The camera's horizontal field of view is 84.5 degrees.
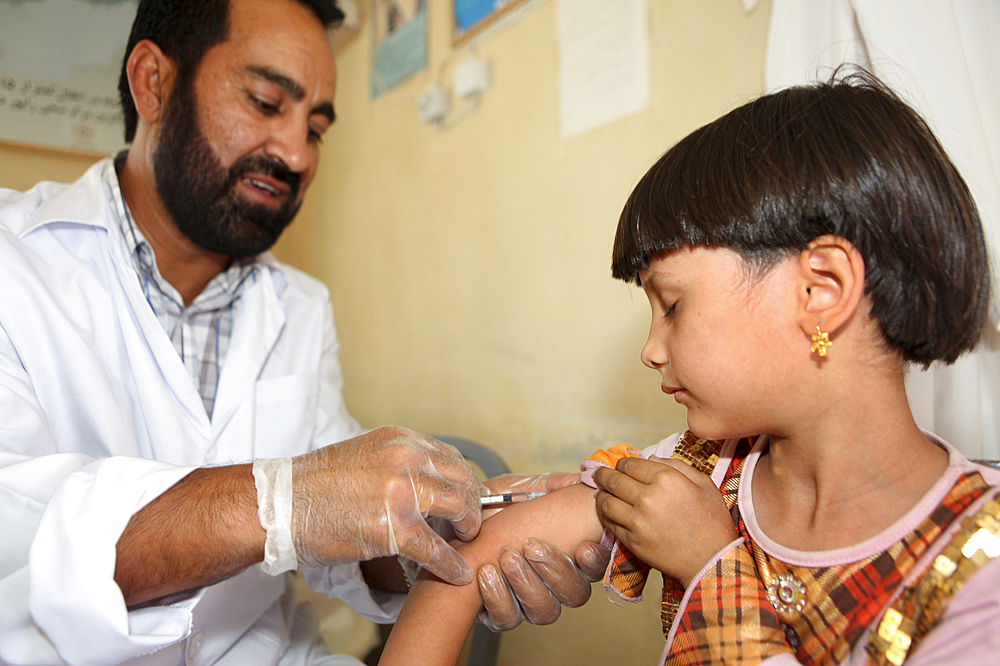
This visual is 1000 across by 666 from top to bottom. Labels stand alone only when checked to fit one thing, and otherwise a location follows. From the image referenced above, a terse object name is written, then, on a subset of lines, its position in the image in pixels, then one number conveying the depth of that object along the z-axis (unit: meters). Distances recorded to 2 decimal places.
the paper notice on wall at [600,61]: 1.36
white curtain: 0.83
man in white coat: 0.70
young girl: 0.61
